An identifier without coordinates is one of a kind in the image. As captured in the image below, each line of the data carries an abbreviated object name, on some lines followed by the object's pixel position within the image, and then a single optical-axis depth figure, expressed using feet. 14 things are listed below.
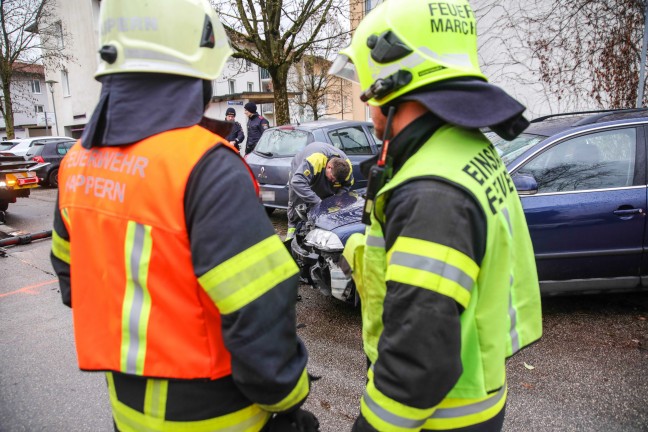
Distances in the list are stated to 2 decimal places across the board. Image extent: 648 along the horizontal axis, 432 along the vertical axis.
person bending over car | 17.02
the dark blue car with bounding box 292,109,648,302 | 12.27
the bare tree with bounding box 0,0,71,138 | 72.54
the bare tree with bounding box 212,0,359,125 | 37.27
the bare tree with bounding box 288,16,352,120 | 95.91
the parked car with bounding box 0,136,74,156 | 57.90
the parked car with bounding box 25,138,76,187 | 49.80
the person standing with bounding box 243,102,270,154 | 34.96
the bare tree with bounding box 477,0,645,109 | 29.01
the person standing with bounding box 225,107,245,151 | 35.02
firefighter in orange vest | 3.85
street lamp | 78.61
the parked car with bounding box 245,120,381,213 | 24.94
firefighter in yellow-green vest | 3.48
